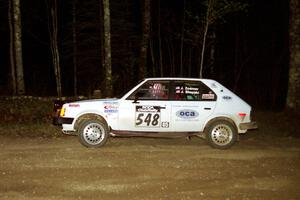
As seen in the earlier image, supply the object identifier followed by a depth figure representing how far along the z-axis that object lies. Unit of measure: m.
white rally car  11.18
